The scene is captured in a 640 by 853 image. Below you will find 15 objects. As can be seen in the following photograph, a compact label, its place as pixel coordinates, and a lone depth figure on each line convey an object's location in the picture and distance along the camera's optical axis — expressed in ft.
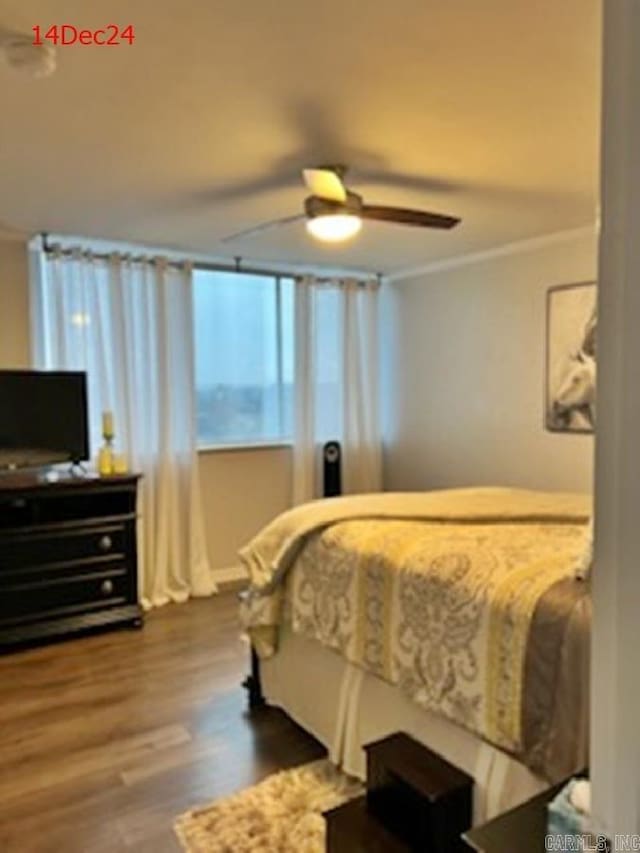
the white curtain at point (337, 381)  16.76
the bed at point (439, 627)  5.39
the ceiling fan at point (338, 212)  8.47
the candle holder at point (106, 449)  12.85
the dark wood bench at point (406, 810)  5.69
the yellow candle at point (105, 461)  12.82
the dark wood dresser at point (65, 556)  11.57
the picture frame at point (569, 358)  12.84
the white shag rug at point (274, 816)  6.56
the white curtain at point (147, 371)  13.55
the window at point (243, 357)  15.84
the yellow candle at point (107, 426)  13.19
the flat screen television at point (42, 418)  12.25
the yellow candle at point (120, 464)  13.10
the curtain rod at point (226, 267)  13.26
